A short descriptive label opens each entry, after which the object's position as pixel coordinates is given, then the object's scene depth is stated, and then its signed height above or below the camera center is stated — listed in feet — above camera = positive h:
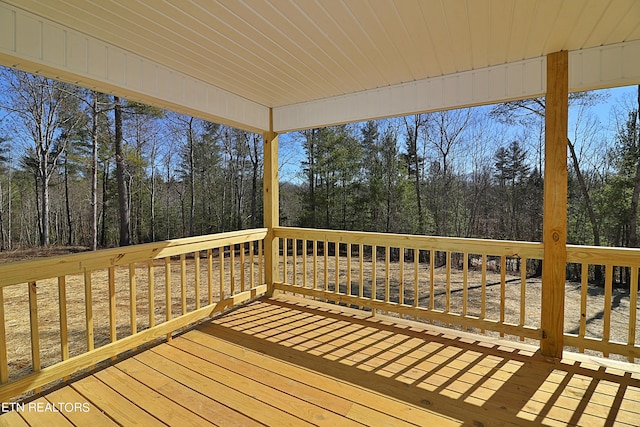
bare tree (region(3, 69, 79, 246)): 27.12 +8.74
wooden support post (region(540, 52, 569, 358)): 7.88 -0.04
